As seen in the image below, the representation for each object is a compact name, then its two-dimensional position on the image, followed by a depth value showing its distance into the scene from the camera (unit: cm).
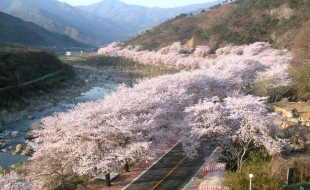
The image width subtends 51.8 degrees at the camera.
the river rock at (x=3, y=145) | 2867
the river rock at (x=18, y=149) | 2711
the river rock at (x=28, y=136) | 3099
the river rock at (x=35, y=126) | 3327
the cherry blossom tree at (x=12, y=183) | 1275
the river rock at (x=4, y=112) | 3965
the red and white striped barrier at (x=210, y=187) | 1367
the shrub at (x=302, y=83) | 2712
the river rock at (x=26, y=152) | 2667
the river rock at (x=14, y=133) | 3225
